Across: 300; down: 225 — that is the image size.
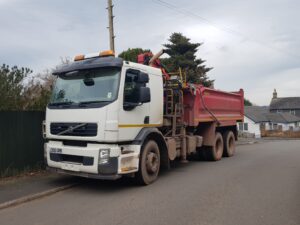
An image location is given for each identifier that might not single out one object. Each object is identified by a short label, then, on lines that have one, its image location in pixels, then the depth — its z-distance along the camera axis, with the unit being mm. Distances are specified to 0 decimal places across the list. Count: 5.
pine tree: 23994
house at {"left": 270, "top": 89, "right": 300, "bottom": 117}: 51331
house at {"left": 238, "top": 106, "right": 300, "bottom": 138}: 39099
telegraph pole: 9619
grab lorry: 4821
